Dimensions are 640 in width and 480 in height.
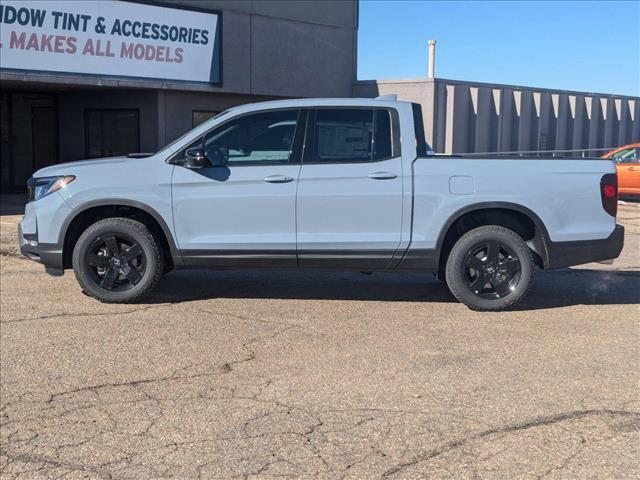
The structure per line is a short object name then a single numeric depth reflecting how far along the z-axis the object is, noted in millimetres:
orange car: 18906
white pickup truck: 7129
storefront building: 16125
